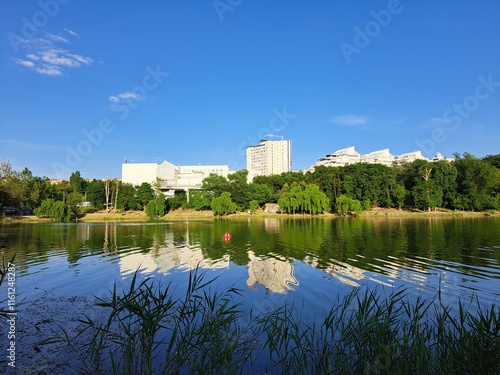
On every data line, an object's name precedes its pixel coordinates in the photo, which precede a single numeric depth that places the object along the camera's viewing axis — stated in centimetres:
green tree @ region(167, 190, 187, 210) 8269
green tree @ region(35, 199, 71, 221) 6569
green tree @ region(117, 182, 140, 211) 8029
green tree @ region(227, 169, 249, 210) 7956
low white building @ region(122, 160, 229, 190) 10317
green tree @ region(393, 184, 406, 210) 7341
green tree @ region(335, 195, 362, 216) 6806
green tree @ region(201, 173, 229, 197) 8150
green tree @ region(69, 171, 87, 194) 8802
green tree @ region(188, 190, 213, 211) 7938
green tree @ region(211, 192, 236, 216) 7206
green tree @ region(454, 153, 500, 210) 6962
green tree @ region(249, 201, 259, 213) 7593
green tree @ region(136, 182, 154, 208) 7950
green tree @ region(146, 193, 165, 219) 7244
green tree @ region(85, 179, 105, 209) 8569
